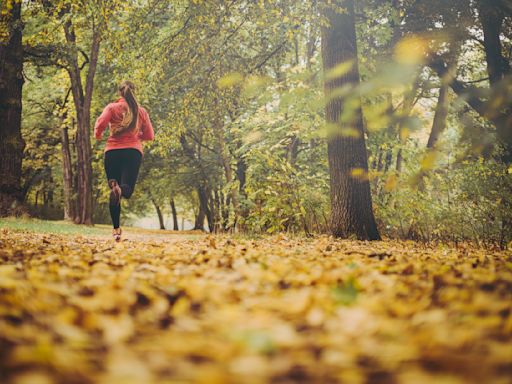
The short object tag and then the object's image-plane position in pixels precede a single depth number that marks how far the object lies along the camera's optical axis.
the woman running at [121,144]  5.91
